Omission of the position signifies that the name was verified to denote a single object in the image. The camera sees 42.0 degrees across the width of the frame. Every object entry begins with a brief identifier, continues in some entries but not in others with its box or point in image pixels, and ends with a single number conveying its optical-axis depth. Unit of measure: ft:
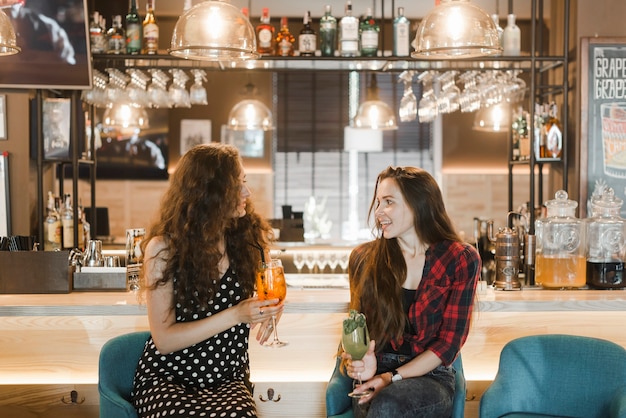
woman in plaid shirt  8.98
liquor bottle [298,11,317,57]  15.30
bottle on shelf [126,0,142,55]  15.05
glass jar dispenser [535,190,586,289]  12.84
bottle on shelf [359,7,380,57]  14.85
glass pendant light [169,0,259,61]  10.08
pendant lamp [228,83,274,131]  19.57
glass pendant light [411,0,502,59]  10.14
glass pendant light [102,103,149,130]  19.71
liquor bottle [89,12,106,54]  14.96
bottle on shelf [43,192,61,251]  14.70
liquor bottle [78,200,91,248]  16.73
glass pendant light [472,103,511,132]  19.12
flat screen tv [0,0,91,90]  14.26
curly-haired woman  8.77
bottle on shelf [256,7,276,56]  15.65
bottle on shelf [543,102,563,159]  15.17
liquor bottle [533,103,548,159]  15.35
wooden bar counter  11.73
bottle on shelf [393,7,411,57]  15.10
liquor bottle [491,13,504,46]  14.94
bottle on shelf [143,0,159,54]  15.05
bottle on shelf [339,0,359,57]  14.82
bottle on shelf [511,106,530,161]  16.58
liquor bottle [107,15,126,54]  15.07
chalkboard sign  14.57
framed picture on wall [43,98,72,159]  15.01
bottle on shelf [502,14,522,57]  15.39
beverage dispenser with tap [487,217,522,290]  12.64
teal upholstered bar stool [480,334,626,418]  9.75
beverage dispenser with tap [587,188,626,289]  12.80
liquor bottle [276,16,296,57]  15.38
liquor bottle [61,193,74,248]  15.47
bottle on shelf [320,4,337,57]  15.15
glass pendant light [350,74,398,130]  18.90
